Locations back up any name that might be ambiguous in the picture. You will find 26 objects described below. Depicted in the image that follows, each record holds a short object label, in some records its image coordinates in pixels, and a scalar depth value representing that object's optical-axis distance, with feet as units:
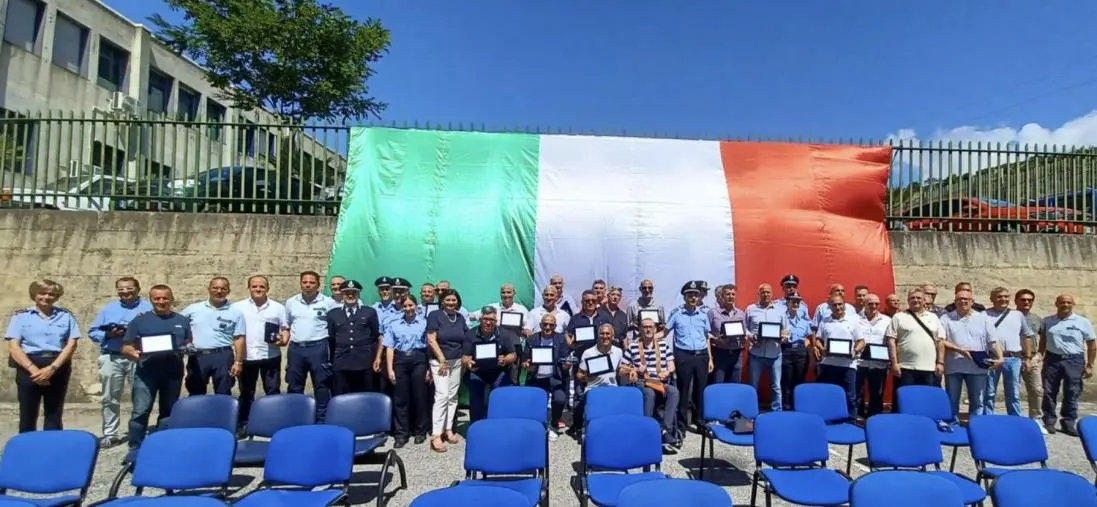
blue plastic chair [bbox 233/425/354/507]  12.60
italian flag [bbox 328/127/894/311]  25.34
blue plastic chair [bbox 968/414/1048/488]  13.89
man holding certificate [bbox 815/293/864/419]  21.47
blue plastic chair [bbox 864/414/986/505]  13.82
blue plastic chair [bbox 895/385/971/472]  17.38
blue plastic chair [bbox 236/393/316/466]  16.01
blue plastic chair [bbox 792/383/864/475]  17.54
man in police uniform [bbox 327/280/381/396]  20.03
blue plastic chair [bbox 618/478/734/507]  9.48
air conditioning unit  67.51
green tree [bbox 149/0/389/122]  42.96
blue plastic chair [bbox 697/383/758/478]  17.34
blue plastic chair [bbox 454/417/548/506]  13.20
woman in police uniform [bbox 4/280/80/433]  17.85
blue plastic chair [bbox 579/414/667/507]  13.66
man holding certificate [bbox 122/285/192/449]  18.04
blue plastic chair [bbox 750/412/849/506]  13.19
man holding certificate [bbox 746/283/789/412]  22.35
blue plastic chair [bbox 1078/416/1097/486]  13.85
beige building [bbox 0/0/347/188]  26.96
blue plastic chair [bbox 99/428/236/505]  12.16
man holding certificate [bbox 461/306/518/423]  20.07
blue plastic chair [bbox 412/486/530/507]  9.27
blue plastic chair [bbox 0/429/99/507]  11.76
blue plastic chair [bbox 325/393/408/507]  16.05
